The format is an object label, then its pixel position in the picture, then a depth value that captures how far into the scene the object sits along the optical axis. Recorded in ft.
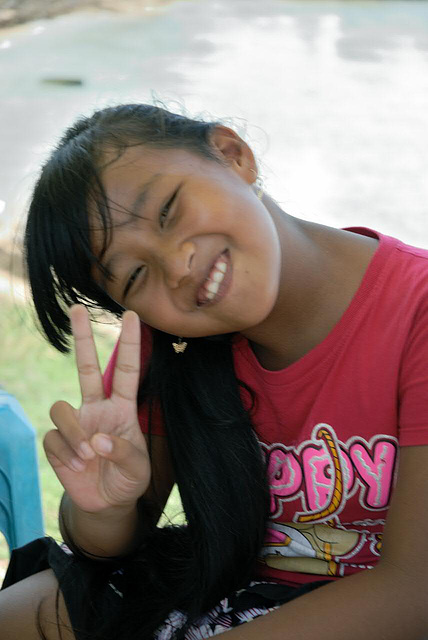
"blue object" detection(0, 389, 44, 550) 3.71
